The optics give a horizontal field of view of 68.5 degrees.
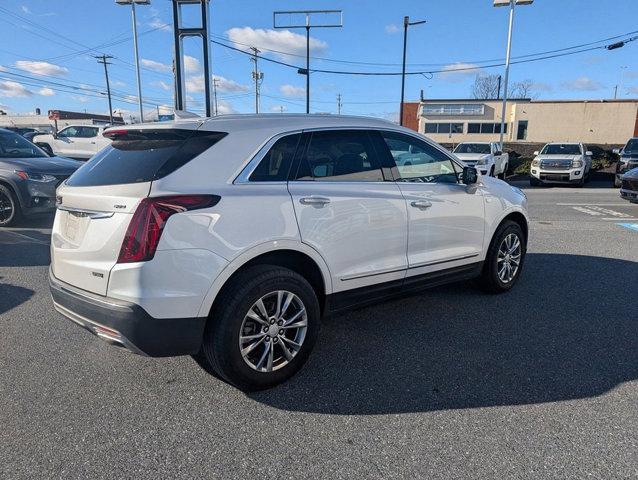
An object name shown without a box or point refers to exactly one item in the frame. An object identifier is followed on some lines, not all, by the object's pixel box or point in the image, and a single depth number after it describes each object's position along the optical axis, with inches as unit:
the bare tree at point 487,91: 3282.7
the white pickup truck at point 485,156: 684.7
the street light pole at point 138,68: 1036.2
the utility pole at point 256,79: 1862.3
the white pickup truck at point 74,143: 764.6
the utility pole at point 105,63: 2532.0
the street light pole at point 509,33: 880.9
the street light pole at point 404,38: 1032.8
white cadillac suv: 105.4
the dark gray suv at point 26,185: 315.6
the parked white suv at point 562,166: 717.9
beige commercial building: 1811.0
